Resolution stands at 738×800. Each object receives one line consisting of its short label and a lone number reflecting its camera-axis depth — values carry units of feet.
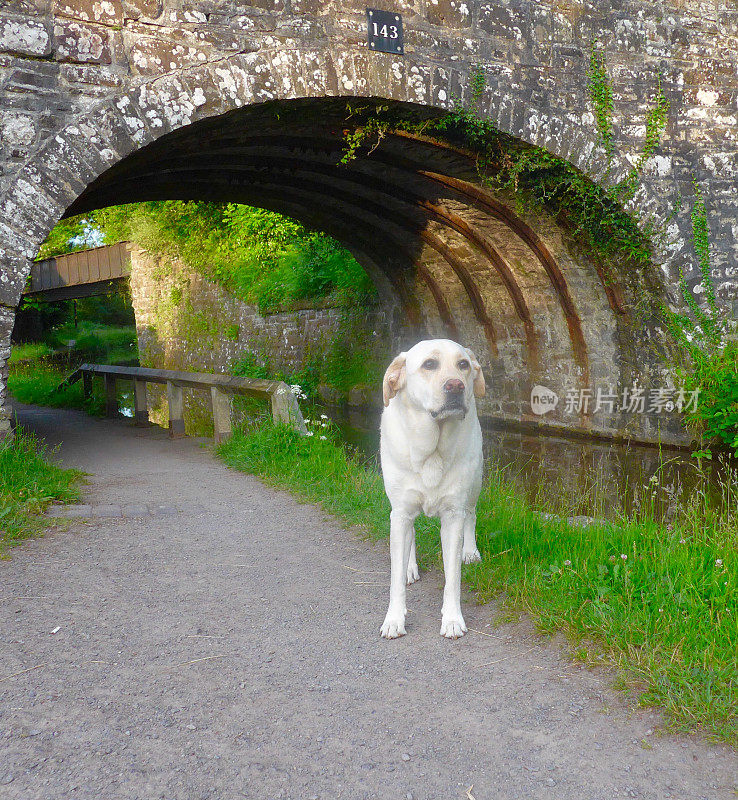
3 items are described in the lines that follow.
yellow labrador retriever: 9.69
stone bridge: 16.88
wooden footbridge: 68.80
